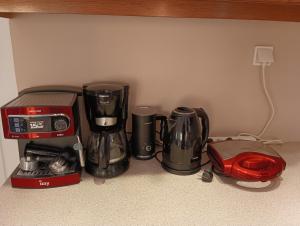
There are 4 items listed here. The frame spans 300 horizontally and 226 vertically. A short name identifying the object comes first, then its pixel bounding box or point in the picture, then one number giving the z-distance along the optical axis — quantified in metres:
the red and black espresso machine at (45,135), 0.76
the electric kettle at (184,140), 0.88
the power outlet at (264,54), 1.07
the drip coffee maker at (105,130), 0.86
